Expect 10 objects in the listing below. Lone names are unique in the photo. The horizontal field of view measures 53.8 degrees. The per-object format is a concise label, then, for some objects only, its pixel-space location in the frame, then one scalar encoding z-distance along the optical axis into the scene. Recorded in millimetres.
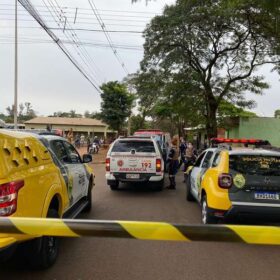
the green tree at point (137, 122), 46152
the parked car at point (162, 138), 15753
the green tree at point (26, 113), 83902
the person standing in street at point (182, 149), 16084
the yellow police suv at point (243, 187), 4501
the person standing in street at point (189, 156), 11246
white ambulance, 8149
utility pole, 17761
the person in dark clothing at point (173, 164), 9161
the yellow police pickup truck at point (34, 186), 2946
